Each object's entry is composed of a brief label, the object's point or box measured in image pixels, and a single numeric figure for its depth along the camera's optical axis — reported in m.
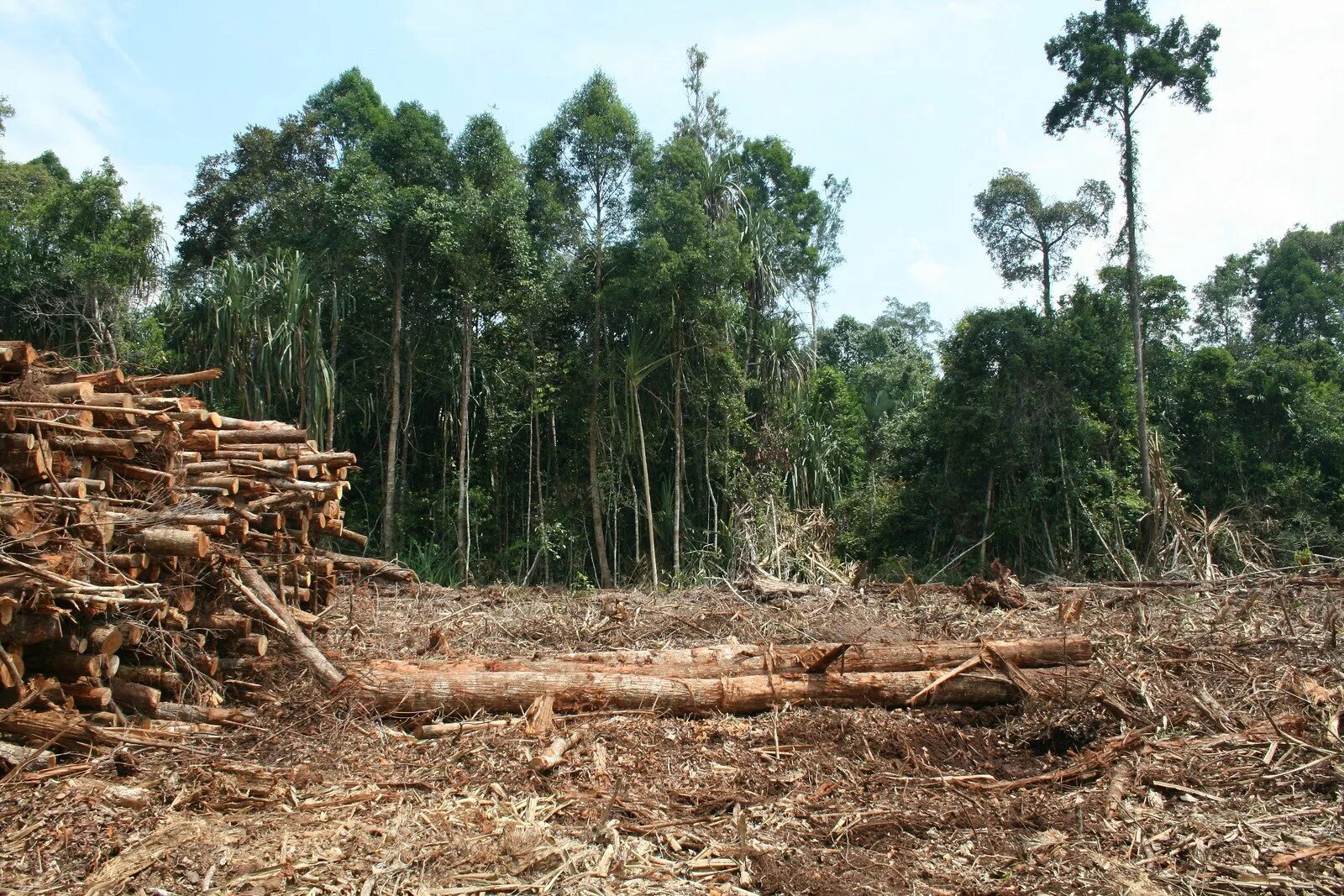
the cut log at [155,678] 5.13
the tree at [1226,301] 25.59
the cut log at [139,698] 4.98
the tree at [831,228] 22.42
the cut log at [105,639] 4.77
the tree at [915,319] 31.52
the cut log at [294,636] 5.58
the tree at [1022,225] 20.09
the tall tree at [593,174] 15.09
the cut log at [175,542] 5.04
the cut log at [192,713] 5.07
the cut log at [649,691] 5.41
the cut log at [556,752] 4.60
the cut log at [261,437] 6.73
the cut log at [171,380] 5.80
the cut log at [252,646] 5.71
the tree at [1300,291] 23.33
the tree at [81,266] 13.91
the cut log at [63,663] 4.70
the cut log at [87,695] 4.72
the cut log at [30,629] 4.48
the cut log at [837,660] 5.84
